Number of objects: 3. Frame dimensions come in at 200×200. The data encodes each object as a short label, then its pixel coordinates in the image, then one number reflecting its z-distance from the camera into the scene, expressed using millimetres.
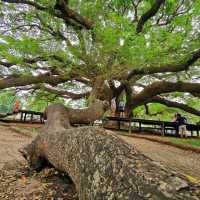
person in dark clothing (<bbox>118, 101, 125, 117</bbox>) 10849
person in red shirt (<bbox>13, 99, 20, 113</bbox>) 10982
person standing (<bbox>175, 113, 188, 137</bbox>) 8820
